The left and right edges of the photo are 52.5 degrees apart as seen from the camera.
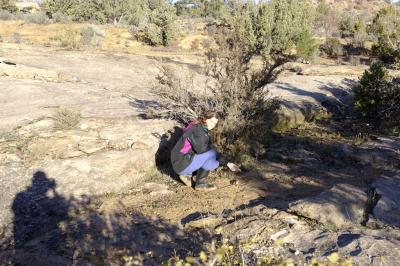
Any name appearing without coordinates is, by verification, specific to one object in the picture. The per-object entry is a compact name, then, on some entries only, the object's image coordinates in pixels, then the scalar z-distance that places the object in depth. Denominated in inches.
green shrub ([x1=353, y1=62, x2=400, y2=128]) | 349.4
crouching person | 205.3
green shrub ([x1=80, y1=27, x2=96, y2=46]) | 768.3
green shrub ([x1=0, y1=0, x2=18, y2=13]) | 1348.4
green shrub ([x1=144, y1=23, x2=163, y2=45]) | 853.8
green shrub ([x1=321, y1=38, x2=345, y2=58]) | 919.7
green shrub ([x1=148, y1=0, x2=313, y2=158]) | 257.0
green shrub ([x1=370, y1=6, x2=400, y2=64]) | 693.9
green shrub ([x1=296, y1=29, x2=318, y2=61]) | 753.0
